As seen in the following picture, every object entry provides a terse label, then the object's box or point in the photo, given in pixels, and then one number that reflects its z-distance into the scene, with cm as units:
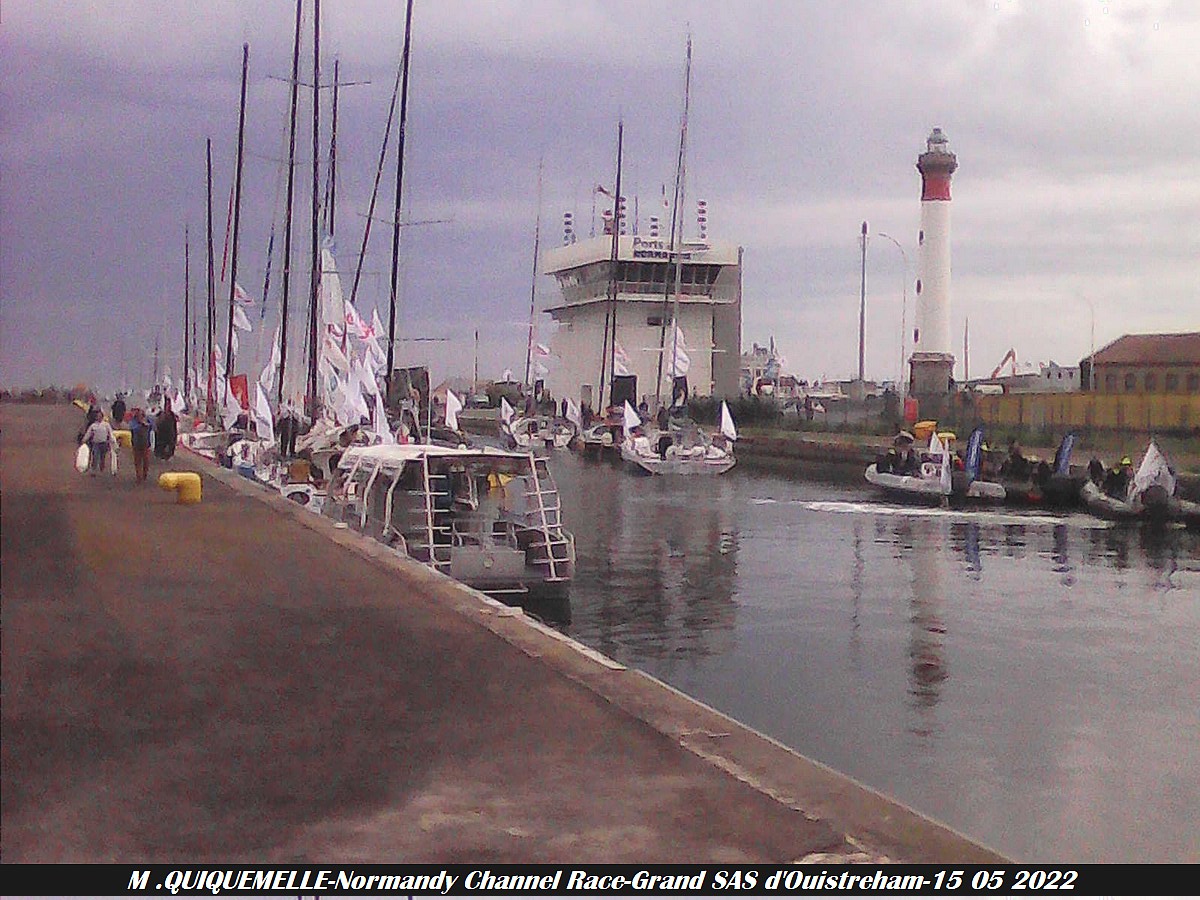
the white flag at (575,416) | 7475
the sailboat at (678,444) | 5641
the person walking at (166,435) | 3316
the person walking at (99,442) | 2350
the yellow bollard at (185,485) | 2175
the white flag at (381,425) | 3139
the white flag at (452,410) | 4434
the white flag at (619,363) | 7003
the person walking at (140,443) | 2556
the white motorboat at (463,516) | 1947
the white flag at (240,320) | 4150
